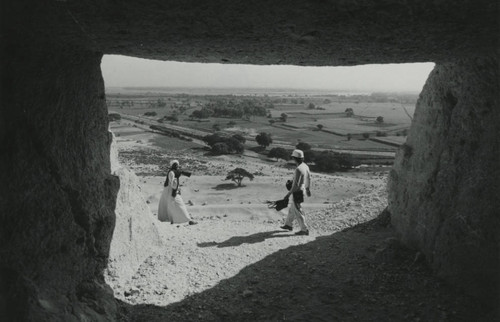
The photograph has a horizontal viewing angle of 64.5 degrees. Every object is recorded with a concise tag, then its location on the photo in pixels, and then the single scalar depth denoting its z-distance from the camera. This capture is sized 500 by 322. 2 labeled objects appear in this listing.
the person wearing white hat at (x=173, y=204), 8.91
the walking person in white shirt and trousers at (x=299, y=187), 7.43
